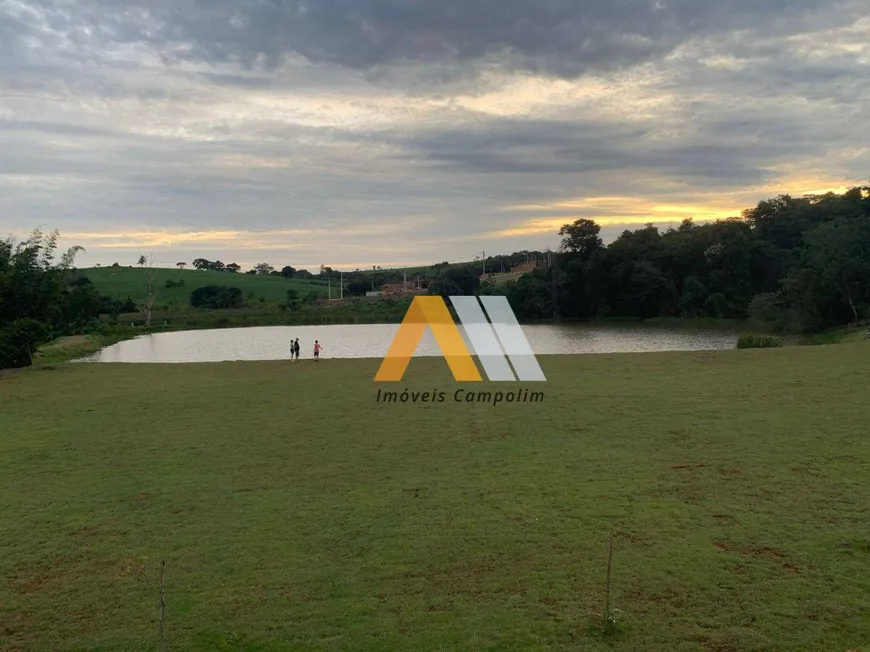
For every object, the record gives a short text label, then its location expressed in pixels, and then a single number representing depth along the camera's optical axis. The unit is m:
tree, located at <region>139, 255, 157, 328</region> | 64.81
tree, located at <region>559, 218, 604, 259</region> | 71.44
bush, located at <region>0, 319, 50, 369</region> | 22.73
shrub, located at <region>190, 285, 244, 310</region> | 78.06
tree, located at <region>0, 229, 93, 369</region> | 22.81
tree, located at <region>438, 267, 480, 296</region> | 76.31
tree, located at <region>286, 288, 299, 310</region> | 74.41
